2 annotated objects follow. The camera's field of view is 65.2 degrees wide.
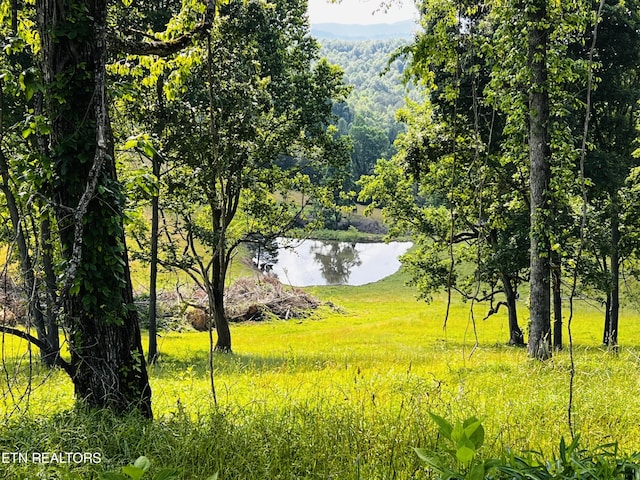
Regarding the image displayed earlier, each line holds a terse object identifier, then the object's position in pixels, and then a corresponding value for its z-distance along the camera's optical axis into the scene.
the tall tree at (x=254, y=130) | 12.13
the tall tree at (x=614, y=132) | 13.21
